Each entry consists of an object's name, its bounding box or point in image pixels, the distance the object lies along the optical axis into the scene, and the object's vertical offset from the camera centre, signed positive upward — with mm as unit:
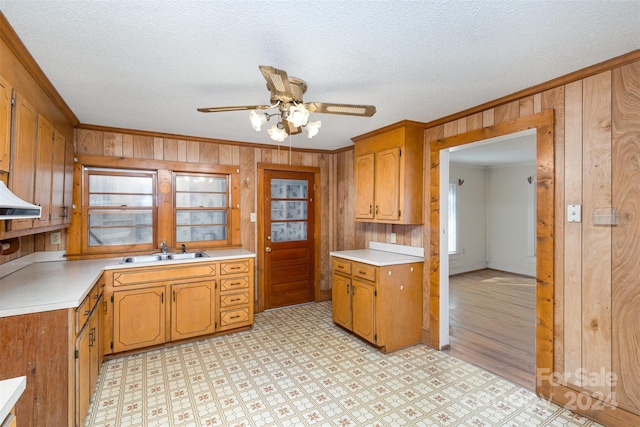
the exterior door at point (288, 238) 4410 -355
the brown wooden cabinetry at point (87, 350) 1906 -966
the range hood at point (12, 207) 1225 +25
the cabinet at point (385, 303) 3084 -938
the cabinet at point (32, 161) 1651 +347
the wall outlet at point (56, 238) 3180 -261
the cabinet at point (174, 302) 2936 -933
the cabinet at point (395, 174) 3236 +456
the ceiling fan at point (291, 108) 1770 +680
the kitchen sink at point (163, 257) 3429 -509
